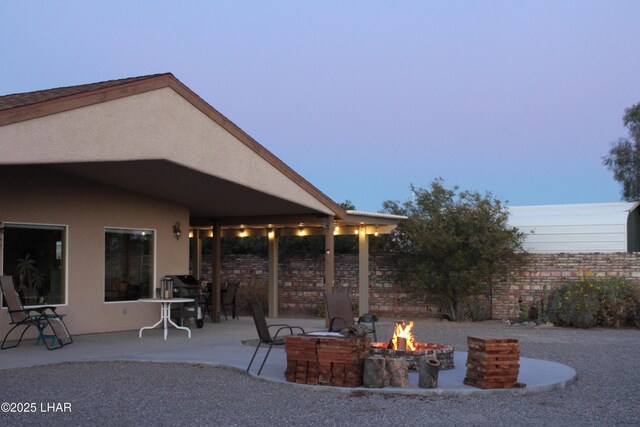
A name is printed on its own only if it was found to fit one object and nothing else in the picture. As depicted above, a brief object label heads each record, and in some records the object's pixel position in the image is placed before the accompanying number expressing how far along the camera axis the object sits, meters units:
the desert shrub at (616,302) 16.84
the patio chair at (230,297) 17.84
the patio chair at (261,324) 8.87
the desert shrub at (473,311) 18.92
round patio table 13.20
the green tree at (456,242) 18.36
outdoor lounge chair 11.30
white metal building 20.52
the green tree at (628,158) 32.59
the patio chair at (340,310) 10.87
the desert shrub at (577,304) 16.81
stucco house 9.84
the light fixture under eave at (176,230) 15.77
